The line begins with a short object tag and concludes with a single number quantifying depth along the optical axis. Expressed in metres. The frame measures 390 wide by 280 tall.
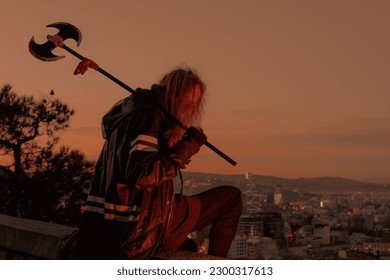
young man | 2.03
